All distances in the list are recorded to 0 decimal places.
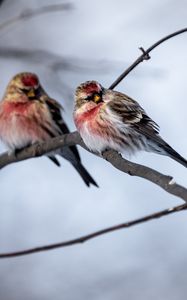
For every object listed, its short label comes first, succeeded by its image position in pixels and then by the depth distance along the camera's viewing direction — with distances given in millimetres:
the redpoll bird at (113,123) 6035
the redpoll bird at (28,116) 6949
